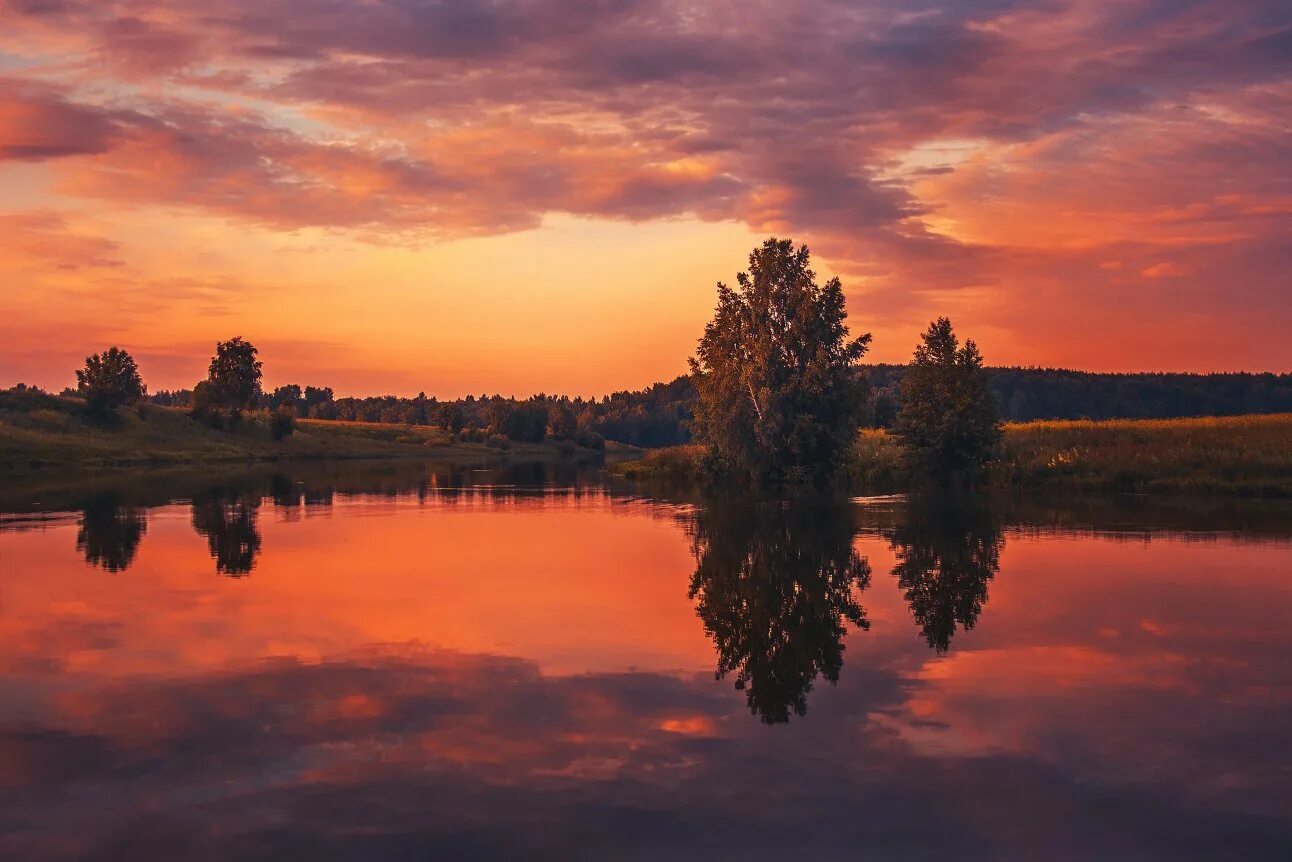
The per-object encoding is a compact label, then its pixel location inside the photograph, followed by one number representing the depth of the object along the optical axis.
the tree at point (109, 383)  136.62
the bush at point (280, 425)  162.62
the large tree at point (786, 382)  73.62
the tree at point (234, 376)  164.12
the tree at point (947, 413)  68.38
